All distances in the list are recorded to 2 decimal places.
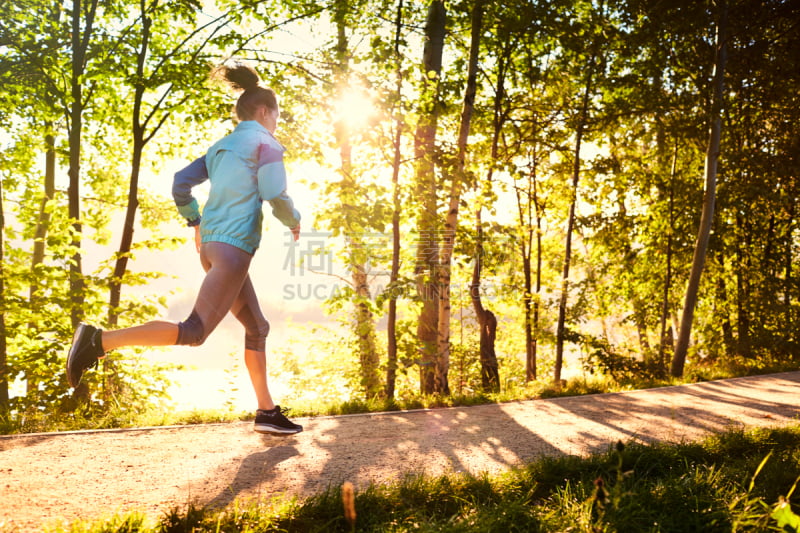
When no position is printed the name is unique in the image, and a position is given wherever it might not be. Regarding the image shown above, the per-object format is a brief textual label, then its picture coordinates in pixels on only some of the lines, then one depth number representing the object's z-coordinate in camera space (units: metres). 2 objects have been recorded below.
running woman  3.26
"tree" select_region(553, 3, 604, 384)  10.29
